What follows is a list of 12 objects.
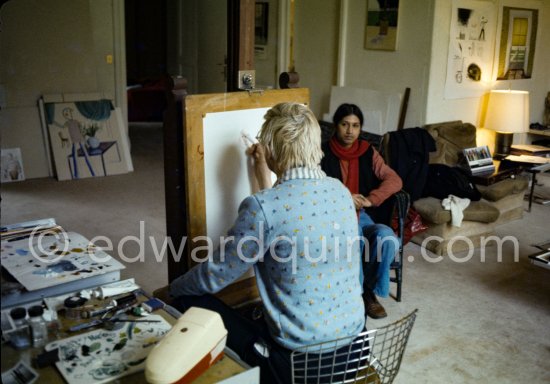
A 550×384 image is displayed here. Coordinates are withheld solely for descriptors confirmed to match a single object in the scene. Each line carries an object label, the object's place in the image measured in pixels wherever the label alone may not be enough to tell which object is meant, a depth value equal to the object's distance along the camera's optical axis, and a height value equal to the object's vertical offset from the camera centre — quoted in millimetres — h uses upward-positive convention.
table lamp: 5332 -437
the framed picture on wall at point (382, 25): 5176 +304
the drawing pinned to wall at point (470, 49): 5094 +111
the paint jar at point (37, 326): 1492 -678
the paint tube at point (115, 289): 1769 -700
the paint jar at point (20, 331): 1475 -684
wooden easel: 2168 -373
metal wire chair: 1699 -896
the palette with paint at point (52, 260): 1742 -636
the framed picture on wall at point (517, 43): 5645 +187
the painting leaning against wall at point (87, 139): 5812 -845
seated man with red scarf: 3348 -623
